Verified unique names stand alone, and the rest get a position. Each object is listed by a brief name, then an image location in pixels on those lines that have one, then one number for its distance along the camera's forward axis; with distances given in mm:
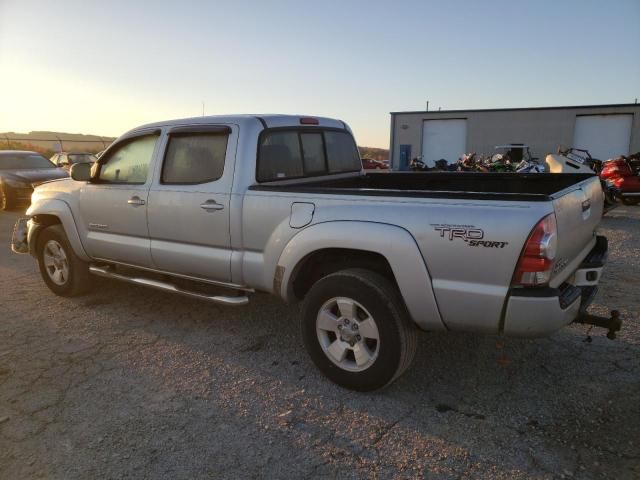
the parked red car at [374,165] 35250
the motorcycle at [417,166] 18359
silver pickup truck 2695
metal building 26859
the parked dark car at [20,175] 12258
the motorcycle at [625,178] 12172
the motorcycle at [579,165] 9656
